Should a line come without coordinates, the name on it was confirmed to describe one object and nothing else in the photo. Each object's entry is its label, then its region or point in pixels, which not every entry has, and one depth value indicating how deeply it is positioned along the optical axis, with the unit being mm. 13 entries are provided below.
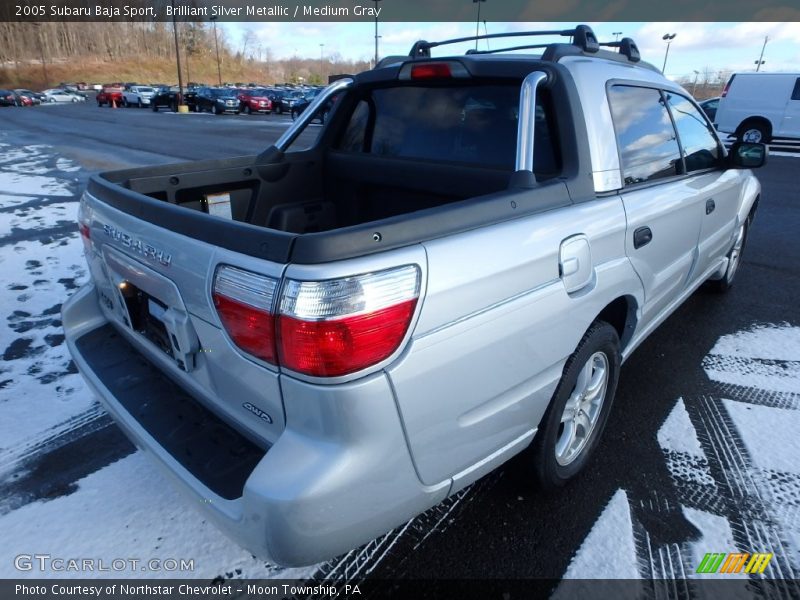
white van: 16312
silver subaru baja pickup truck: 1452
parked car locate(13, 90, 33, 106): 49219
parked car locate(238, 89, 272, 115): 33031
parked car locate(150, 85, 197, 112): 38241
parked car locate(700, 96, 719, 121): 19828
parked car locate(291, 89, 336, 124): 29588
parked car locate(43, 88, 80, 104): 53738
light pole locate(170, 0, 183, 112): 36938
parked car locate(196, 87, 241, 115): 33344
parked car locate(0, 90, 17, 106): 49031
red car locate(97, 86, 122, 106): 44969
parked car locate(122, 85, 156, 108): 43881
